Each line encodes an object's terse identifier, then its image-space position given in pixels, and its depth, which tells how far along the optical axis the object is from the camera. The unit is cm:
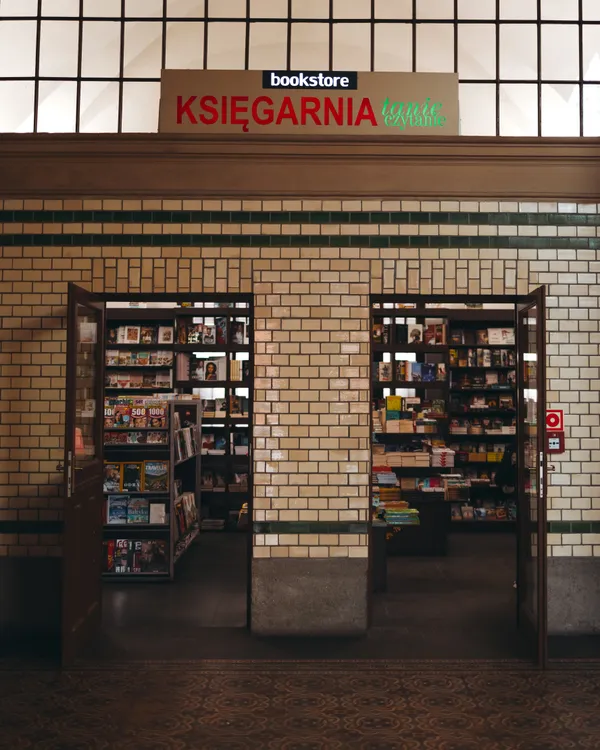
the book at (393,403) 982
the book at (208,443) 1090
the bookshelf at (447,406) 933
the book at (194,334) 1062
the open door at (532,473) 505
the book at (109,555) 757
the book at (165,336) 1056
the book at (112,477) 771
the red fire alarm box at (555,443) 573
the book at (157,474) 775
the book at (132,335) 1045
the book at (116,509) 767
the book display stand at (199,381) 955
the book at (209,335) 1063
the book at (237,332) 1066
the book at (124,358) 1046
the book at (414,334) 1066
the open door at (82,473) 504
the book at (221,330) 1063
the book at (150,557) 759
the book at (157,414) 783
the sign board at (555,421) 577
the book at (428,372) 1059
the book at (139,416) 781
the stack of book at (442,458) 927
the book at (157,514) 770
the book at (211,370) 1074
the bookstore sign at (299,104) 577
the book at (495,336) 1098
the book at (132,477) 771
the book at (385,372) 1053
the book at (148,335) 1053
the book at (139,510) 771
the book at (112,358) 1038
